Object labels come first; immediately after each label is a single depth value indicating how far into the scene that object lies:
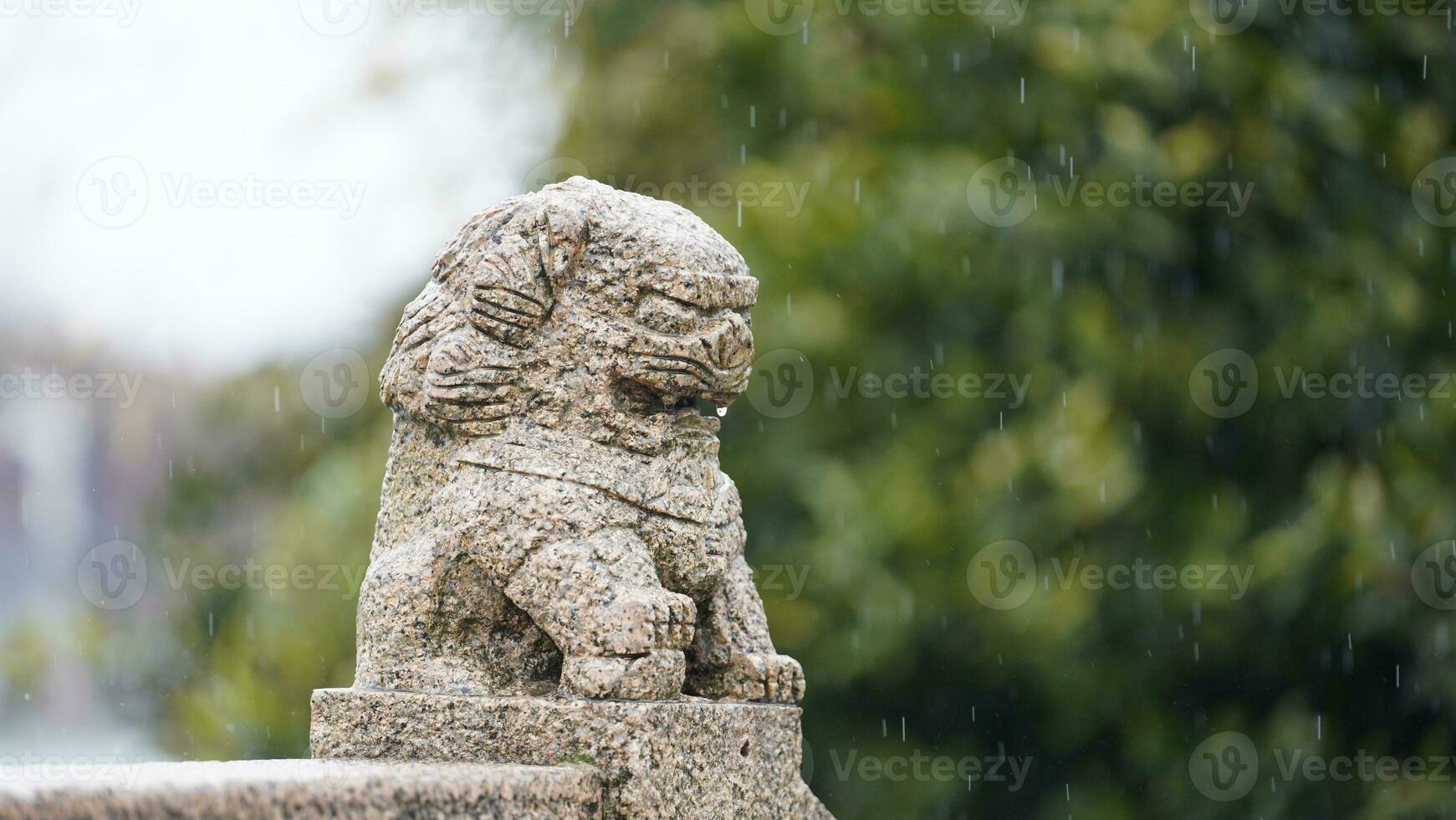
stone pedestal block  6.00
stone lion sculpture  6.39
